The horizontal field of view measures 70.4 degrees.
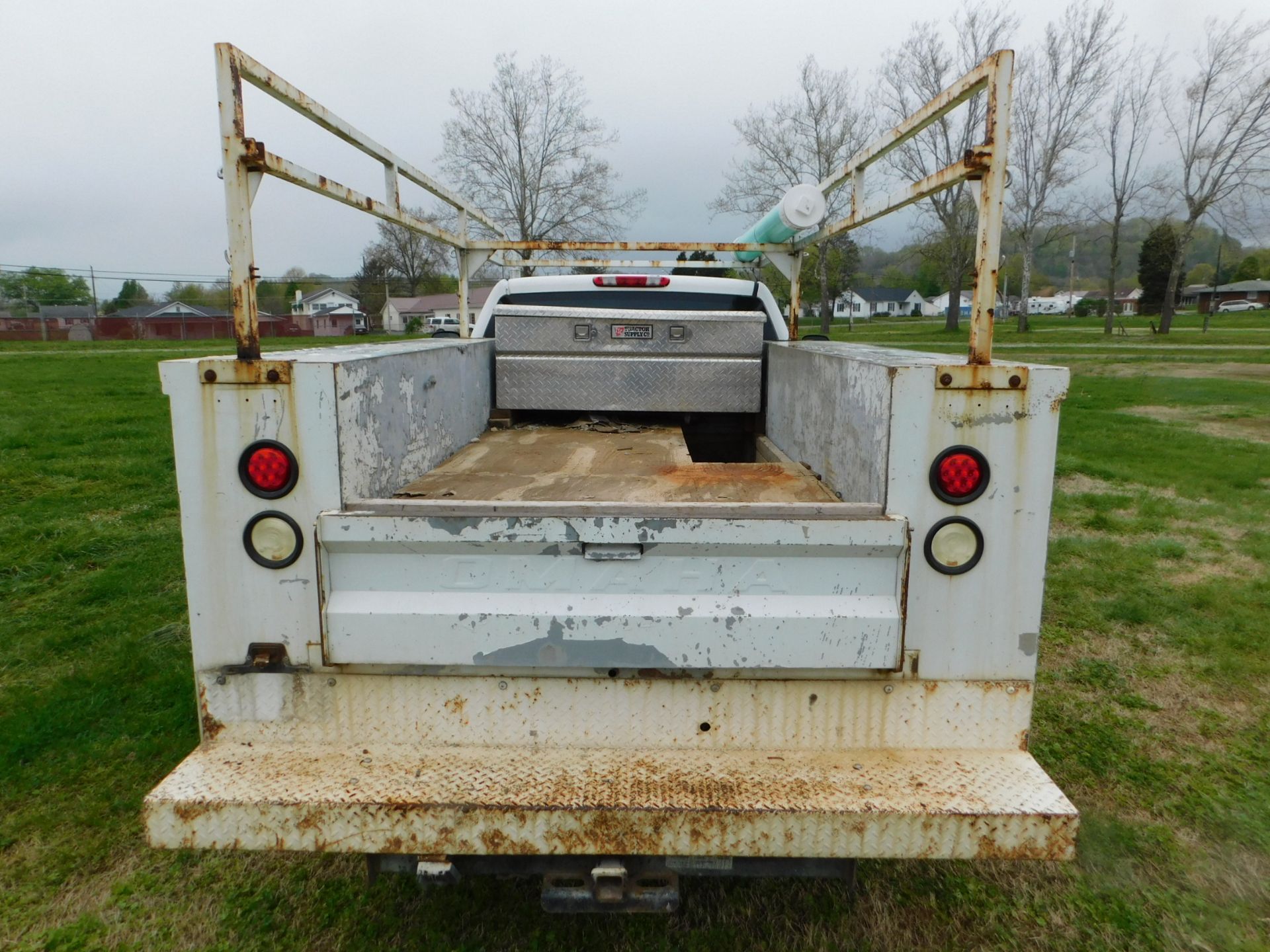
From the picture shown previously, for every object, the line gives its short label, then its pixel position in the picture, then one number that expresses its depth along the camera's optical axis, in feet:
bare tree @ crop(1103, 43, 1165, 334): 140.56
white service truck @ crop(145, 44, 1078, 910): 6.87
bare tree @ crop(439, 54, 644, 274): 128.88
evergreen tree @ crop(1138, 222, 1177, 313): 207.21
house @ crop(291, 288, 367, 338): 177.37
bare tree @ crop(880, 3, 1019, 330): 127.95
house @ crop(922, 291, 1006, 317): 355.25
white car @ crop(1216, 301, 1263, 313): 259.00
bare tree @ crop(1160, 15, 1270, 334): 124.26
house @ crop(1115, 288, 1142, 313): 314.35
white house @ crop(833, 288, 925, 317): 341.39
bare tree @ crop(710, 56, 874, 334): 129.59
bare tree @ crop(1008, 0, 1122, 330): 136.26
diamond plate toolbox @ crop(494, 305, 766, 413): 14.21
